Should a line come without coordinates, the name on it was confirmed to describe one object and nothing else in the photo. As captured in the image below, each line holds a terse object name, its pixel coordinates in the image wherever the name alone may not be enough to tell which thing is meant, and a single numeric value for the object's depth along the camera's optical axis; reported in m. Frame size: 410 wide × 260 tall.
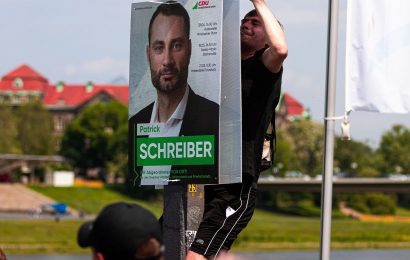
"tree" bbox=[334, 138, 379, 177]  153.62
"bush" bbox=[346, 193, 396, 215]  133.00
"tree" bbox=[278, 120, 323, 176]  155.00
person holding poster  6.82
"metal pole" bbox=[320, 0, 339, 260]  6.61
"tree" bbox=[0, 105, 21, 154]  145.25
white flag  6.62
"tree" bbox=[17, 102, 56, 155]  159.12
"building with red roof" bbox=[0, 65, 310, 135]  195.75
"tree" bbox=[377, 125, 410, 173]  165.12
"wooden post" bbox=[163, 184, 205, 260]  7.16
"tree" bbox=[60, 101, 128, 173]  155.00
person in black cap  3.91
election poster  6.84
